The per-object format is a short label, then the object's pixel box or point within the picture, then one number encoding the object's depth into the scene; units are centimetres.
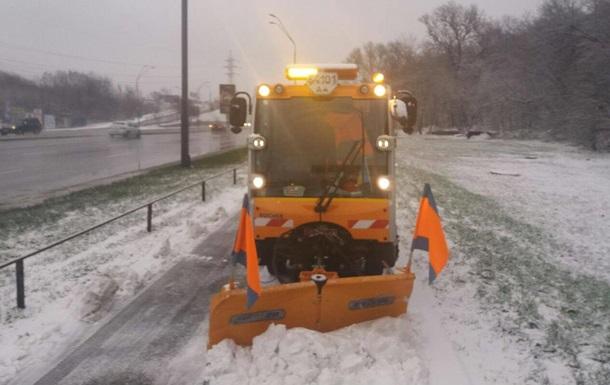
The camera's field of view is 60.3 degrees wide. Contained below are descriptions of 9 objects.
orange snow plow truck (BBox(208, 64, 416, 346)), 586
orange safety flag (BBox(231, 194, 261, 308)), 462
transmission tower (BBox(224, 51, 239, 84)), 9046
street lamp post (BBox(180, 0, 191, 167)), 2188
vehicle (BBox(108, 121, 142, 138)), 4575
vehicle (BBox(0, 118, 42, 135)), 4800
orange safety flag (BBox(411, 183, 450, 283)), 522
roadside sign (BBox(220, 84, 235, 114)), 1768
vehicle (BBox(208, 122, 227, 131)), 5981
